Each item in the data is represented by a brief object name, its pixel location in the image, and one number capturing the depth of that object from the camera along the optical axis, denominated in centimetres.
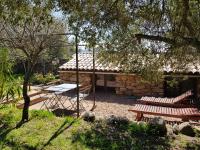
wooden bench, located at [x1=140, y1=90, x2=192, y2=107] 649
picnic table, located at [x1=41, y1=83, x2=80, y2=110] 578
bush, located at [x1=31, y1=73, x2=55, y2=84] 1113
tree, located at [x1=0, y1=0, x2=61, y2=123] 407
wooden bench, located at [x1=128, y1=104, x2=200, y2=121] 528
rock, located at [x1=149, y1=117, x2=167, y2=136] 368
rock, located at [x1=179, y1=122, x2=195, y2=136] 400
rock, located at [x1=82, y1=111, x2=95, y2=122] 429
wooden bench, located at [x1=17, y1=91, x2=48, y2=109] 716
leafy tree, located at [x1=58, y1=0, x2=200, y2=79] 284
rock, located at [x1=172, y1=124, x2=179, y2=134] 390
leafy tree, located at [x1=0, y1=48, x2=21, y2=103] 418
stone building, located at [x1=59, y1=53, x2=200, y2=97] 783
